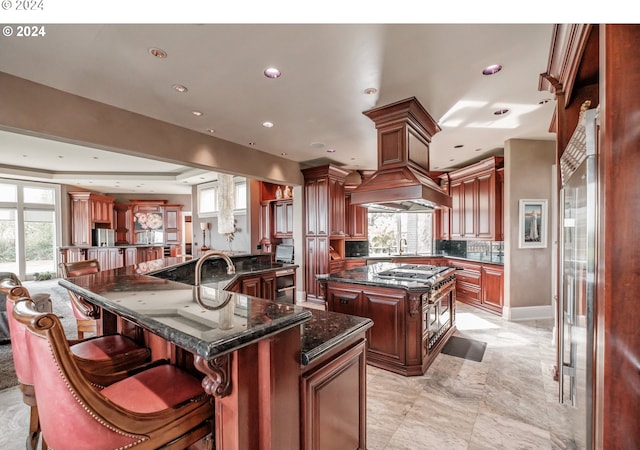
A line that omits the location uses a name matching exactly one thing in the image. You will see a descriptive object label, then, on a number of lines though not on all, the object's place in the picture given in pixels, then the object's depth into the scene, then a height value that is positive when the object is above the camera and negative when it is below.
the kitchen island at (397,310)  2.78 -0.95
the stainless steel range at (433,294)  2.91 -0.84
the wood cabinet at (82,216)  8.91 +0.26
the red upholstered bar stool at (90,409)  0.77 -0.60
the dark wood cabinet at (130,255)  8.27 -0.94
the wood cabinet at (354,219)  6.33 +0.07
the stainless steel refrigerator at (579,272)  1.25 -0.29
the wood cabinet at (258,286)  3.18 -0.77
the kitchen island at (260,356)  0.87 -0.53
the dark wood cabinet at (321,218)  5.65 +0.09
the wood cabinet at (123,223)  10.75 +0.02
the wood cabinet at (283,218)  6.66 +0.11
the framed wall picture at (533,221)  4.51 +0.00
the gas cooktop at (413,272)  3.14 -0.64
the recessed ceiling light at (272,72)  2.47 +1.38
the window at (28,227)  7.54 -0.08
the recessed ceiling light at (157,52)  2.17 +1.37
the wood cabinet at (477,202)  4.96 +0.38
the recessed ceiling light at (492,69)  2.44 +1.37
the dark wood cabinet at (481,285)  4.81 -1.20
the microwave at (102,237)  9.37 -0.46
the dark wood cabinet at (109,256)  8.07 -0.95
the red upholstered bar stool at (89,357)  1.18 -0.68
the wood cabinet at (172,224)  10.77 -0.03
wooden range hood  2.92 +0.70
